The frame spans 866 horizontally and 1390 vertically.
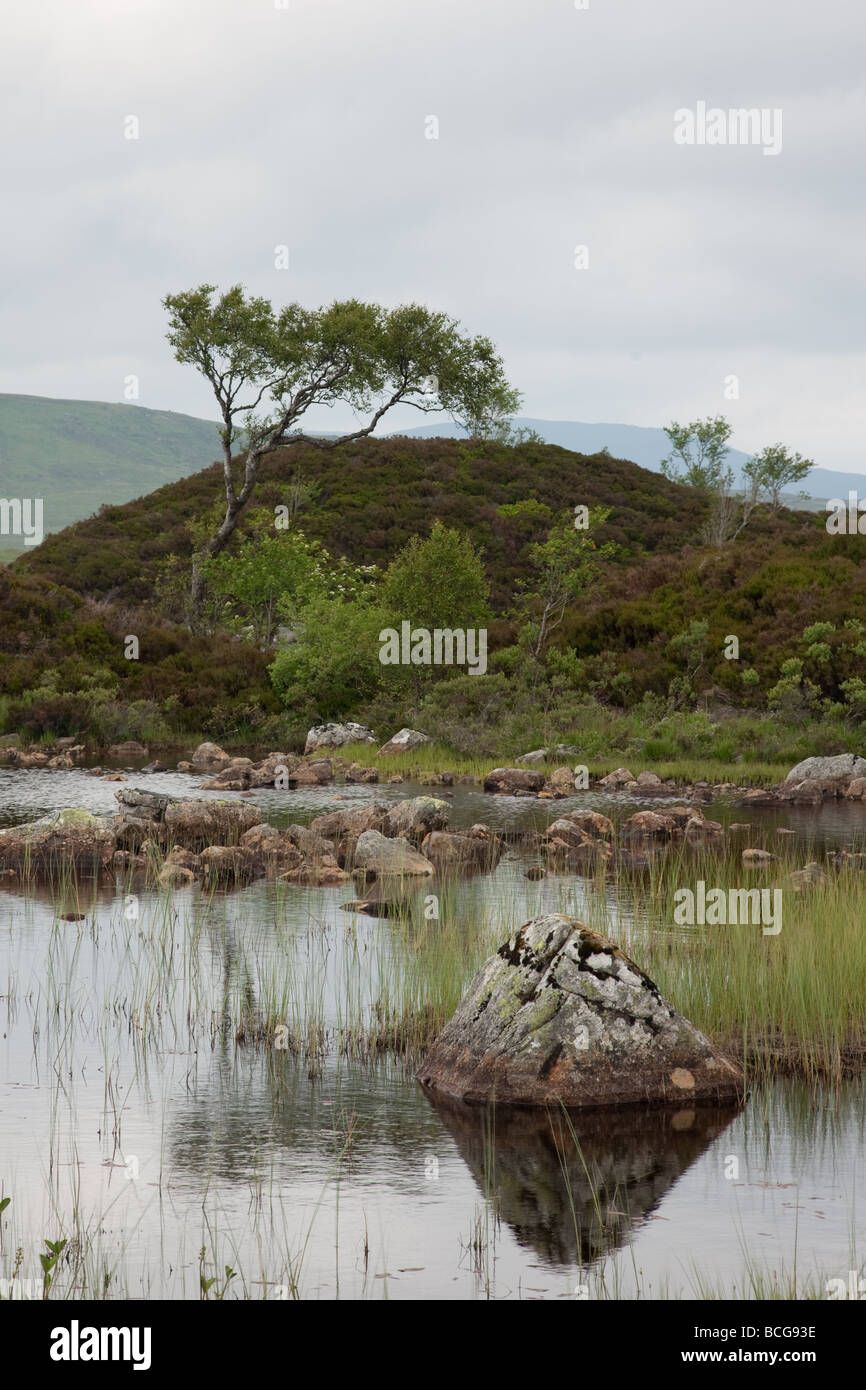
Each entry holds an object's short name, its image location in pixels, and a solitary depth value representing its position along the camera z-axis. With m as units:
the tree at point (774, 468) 79.00
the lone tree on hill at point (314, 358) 45.22
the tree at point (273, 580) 40.88
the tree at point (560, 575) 35.22
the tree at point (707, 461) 65.25
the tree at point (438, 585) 32.31
